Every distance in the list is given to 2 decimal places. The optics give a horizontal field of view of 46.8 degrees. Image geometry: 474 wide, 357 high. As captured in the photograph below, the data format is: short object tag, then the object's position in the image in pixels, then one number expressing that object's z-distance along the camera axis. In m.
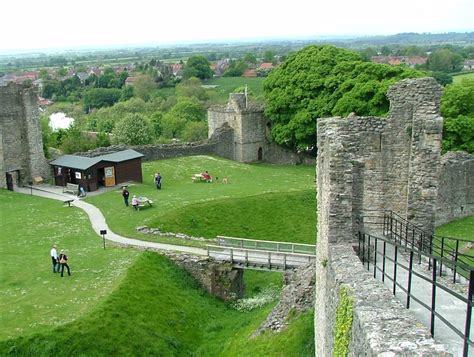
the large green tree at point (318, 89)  43.47
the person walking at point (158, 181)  36.44
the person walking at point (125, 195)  31.70
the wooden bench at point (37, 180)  39.19
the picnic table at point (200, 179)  39.59
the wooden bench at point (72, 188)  35.56
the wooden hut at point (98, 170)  35.75
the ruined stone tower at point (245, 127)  51.00
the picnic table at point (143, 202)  31.44
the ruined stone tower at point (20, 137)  38.25
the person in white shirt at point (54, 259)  22.61
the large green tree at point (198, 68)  164.50
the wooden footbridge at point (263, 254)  23.92
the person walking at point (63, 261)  21.98
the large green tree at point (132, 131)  57.84
